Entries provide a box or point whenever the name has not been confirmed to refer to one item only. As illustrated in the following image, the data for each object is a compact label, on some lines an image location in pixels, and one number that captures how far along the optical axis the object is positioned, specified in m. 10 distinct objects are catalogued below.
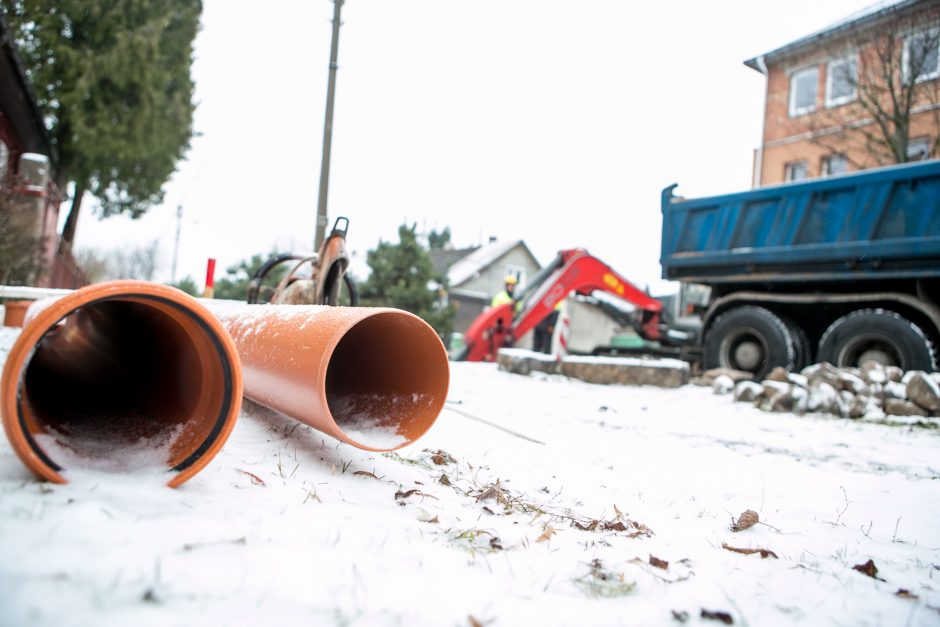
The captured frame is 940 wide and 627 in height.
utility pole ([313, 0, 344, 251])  11.13
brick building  11.23
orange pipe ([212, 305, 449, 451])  2.21
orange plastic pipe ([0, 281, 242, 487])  1.56
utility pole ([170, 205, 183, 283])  35.09
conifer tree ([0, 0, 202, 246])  12.16
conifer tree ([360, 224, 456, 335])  17.39
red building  7.65
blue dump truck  6.68
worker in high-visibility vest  11.07
